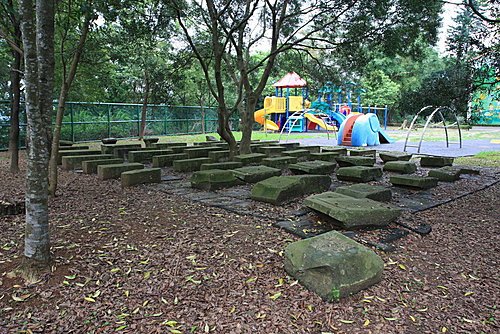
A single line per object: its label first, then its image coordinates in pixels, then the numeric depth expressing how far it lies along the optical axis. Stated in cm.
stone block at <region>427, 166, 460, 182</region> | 728
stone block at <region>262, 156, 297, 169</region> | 838
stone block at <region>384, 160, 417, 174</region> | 807
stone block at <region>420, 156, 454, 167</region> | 927
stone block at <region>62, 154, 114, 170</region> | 848
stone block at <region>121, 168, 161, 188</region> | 629
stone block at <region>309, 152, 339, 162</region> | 951
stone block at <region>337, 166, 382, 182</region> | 702
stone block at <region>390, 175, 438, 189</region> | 633
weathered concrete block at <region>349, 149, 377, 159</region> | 1065
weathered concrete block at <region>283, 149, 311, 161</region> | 989
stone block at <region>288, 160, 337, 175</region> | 715
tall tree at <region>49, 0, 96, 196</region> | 493
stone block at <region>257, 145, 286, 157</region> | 1086
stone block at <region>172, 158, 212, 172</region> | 809
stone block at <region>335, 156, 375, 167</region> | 822
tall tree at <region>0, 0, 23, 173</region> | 705
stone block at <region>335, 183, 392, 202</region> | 490
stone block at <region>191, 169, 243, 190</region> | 613
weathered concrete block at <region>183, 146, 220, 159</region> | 985
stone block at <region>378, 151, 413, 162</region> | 988
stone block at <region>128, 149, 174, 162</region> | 935
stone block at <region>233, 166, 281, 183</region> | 638
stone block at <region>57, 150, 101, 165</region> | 912
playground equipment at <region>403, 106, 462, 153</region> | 1321
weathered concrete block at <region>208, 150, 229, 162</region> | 959
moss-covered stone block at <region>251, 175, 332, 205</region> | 507
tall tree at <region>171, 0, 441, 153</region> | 788
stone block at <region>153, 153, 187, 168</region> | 888
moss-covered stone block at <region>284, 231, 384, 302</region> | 276
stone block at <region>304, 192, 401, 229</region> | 386
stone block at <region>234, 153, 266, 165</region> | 850
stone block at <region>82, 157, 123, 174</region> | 782
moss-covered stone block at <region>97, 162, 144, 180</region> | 702
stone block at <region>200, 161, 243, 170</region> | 744
